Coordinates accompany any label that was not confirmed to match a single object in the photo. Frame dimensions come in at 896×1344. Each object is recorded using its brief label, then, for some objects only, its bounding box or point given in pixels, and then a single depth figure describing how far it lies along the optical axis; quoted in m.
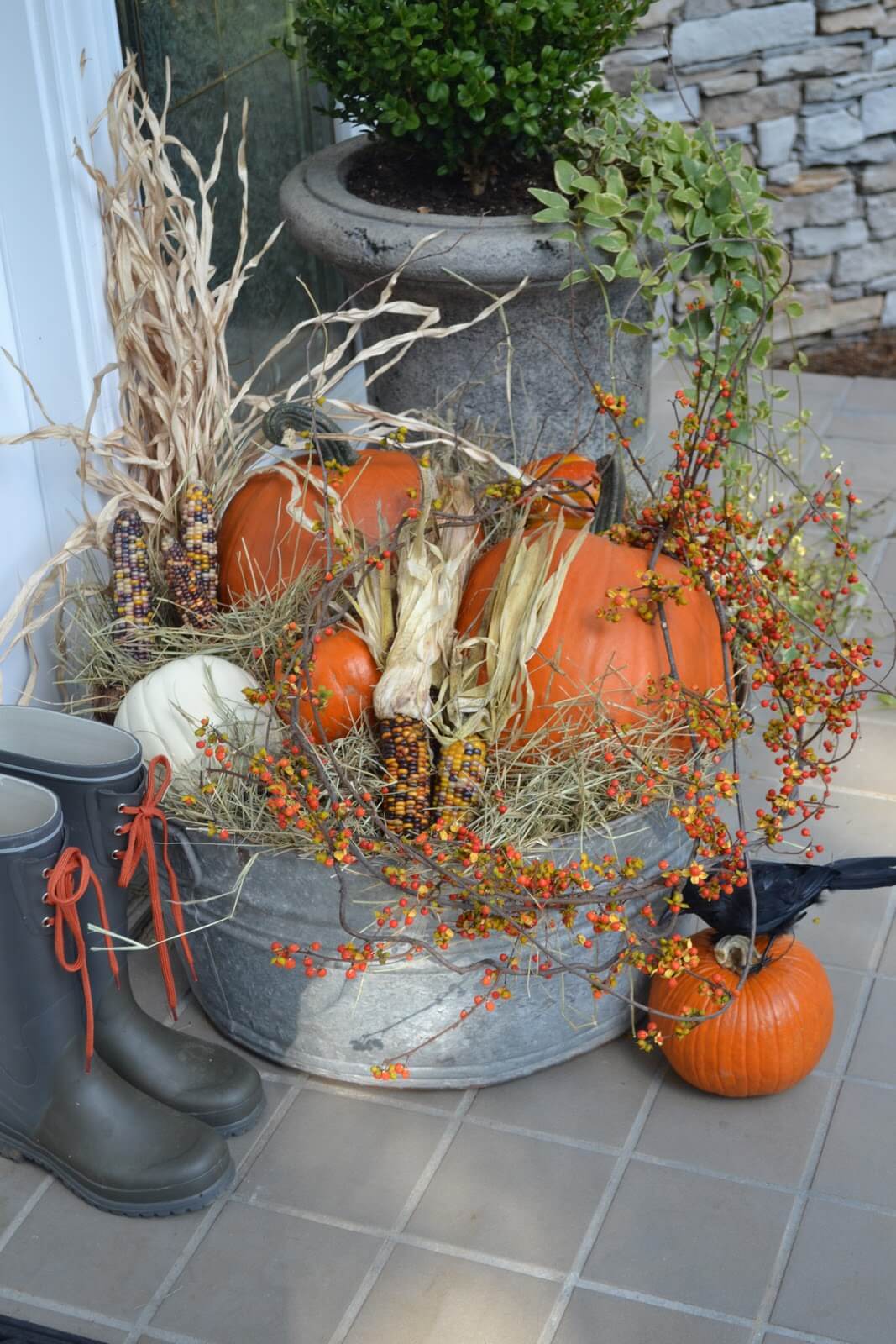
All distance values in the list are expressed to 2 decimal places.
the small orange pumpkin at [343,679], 1.80
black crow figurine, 1.76
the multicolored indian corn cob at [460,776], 1.69
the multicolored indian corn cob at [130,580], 1.98
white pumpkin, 1.82
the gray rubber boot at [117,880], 1.62
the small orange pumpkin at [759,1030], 1.75
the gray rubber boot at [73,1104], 1.60
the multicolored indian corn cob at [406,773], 1.68
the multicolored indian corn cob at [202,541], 2.00
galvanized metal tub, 1.68
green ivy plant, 2.32
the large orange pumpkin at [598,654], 1.75
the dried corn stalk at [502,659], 1.74
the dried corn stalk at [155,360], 1.95
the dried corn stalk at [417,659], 1.69
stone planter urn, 2.40
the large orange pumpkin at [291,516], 1.99
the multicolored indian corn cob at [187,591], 2.00
